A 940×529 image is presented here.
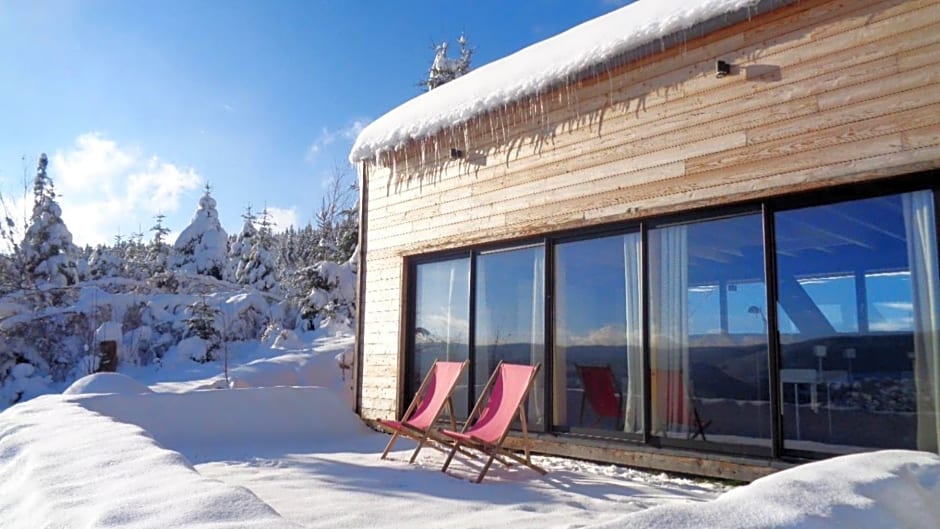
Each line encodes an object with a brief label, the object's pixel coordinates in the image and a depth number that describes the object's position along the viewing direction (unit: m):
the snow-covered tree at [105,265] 20.56
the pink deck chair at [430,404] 5.09
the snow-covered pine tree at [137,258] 20.50
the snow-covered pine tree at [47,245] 15.38
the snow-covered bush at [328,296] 15.51
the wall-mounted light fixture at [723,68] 4.47
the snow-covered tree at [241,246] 24.03
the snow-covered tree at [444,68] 18.23
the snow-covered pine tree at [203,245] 23.30
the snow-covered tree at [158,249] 24.33
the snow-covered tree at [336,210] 19.86
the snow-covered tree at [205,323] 15.74
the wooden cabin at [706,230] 3.73
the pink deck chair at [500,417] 4.60
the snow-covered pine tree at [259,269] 22.02
